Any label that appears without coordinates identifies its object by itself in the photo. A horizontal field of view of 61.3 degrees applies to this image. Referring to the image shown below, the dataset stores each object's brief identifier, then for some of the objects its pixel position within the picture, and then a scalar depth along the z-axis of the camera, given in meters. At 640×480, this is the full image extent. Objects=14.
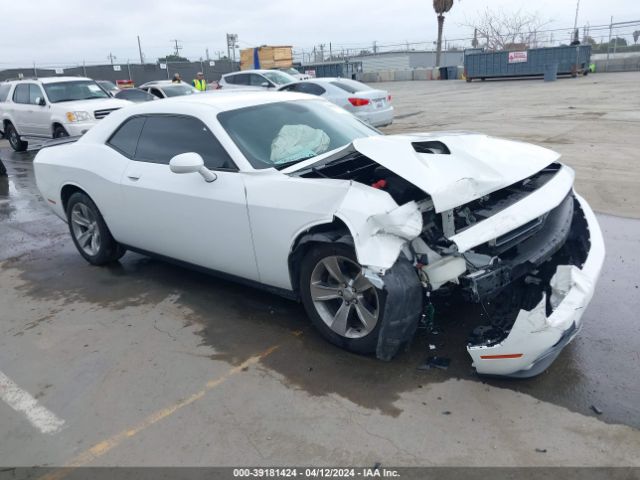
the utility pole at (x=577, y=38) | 28.92
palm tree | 40.75
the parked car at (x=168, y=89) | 18.77
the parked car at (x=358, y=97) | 13.34
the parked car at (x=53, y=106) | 12.30
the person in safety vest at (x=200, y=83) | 22.27
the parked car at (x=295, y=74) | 24.09
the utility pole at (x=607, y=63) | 31.55
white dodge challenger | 3.14
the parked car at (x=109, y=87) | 21.29
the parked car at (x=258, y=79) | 18.52
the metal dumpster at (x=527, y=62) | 29.20
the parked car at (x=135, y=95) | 18.02
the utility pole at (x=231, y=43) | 53.26
